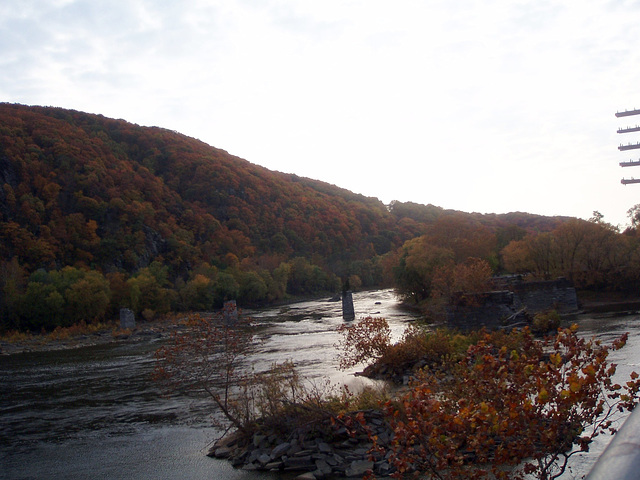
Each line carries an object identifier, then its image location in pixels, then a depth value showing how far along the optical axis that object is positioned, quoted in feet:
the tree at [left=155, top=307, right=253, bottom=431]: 45.09
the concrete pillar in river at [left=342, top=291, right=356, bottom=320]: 167.32
